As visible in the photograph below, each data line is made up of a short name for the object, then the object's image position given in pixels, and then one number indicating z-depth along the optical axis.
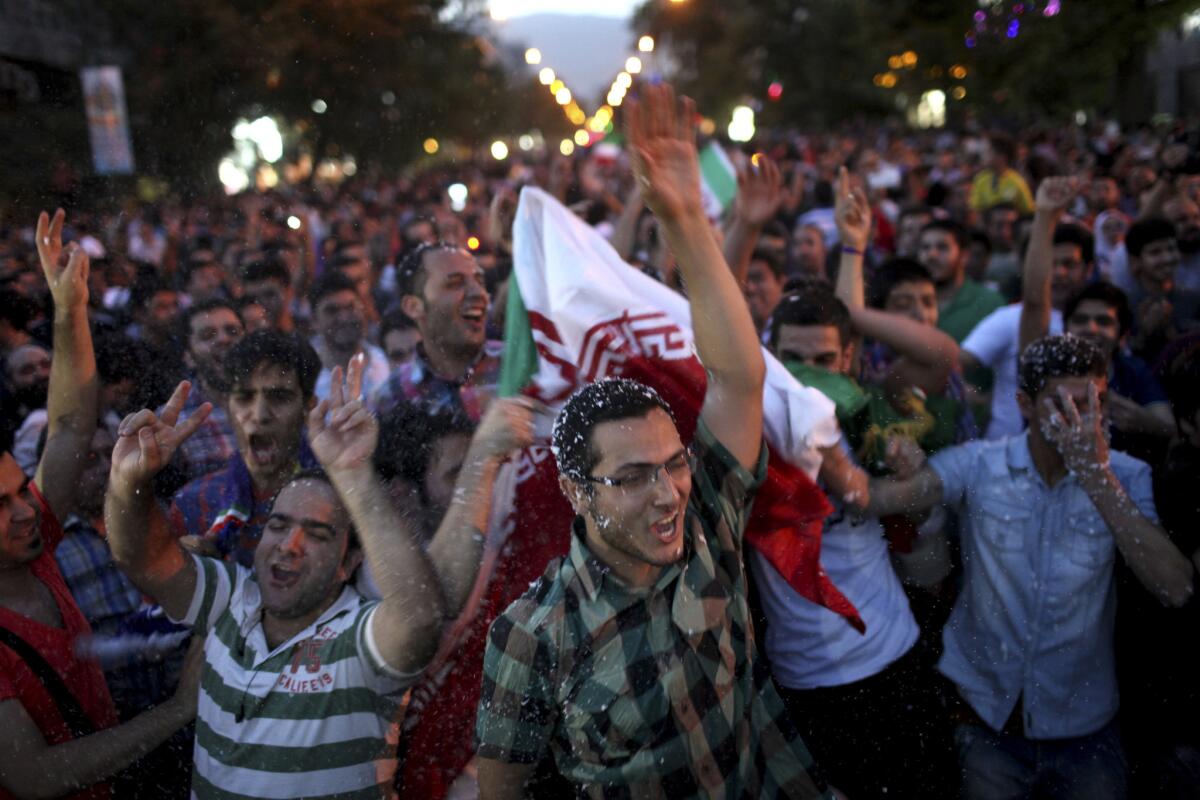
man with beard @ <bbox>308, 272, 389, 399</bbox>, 5.11
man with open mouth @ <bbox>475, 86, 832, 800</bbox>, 2.18
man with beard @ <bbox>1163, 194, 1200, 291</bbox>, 6.07
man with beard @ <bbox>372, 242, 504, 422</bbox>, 3.89
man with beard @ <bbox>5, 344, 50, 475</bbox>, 4.38
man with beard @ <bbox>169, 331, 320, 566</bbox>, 3.22
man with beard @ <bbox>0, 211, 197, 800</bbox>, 2.55
